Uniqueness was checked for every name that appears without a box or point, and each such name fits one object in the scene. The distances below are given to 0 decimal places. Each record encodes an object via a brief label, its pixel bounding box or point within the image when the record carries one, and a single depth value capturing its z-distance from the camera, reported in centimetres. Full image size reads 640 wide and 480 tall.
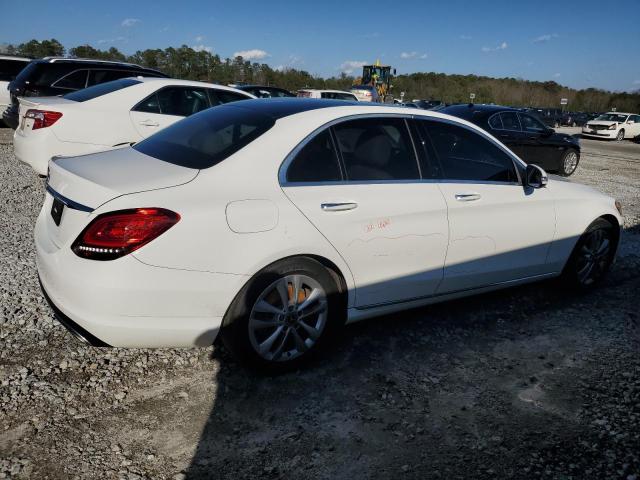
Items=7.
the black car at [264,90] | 1534
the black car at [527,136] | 1080
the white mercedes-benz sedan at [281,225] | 246
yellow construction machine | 3747
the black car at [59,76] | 866
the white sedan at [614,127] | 2742
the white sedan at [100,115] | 607
